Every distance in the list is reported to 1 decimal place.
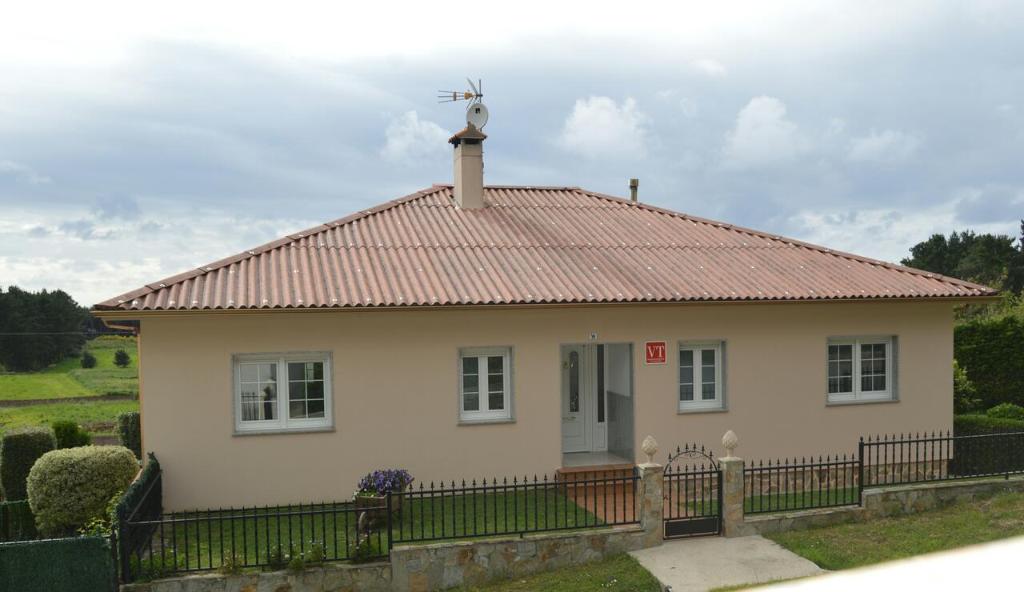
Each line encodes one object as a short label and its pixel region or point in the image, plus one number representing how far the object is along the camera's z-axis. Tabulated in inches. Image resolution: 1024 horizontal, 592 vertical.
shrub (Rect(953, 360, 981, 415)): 788.6
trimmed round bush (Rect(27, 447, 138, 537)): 446.0
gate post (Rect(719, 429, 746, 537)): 429.1
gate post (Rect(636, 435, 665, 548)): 412.5
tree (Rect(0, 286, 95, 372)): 2032.5
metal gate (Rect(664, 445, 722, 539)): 426.6
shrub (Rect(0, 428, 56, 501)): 558.9
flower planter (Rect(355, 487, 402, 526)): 426.6
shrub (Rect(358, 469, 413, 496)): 440.8
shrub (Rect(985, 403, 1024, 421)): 694.6
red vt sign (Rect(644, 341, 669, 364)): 538.3
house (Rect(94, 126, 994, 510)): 478.9
